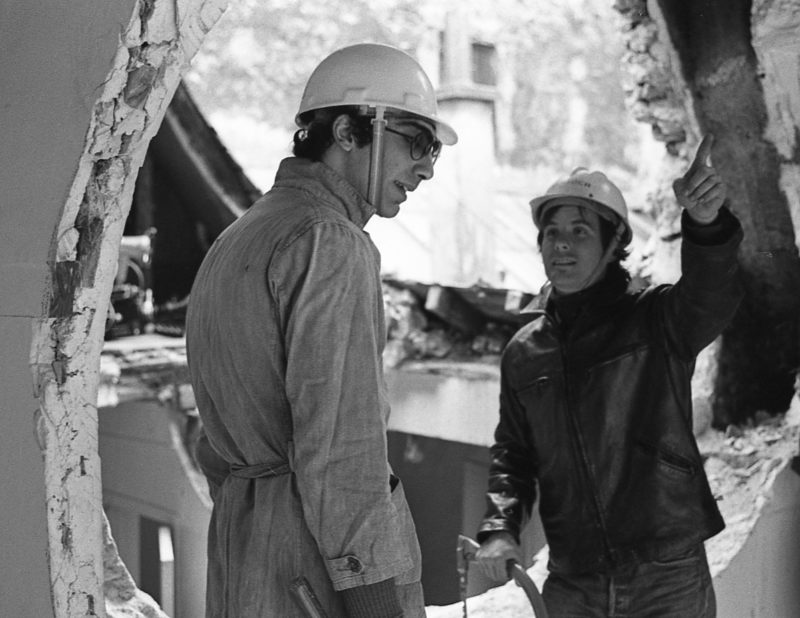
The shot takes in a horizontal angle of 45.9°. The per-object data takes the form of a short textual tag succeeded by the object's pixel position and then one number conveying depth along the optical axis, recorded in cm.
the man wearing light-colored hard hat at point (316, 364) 153
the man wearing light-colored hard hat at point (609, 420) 235
